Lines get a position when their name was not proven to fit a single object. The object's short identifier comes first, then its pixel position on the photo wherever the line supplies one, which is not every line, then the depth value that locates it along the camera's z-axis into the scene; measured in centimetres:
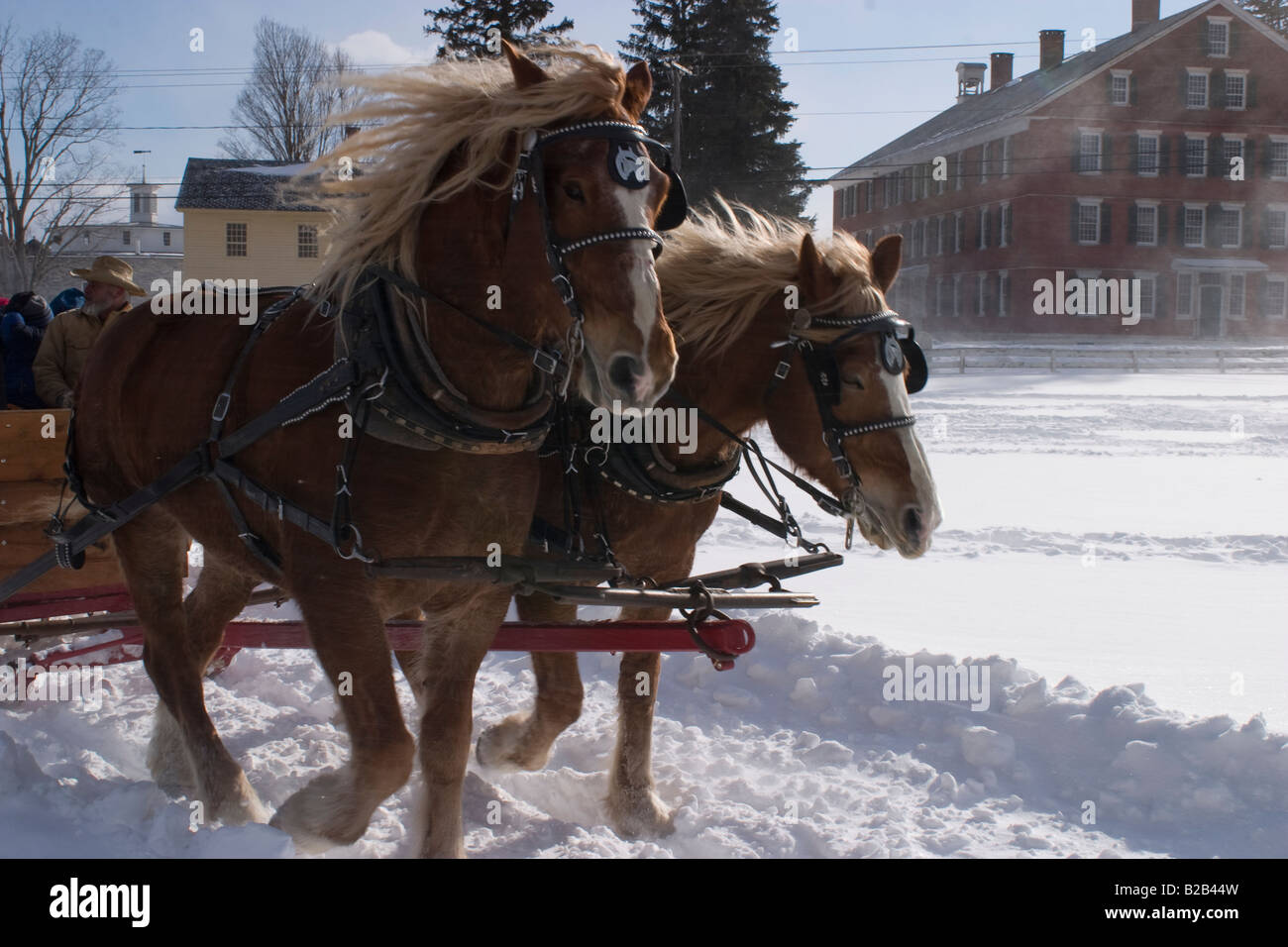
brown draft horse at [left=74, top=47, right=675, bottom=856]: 287
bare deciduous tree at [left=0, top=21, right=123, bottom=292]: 2283
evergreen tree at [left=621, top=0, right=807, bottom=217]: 3039
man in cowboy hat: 579
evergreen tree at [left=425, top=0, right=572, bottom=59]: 2903
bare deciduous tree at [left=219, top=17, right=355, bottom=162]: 3444
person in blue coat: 632
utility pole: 2102
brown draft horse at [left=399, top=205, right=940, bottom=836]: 386
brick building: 3969
